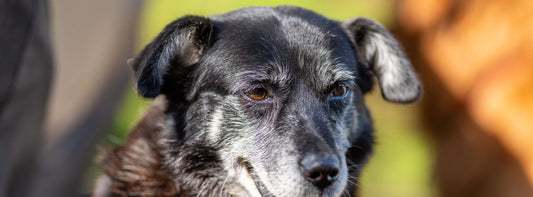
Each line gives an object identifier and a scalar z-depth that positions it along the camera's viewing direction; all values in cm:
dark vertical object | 261
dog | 271
